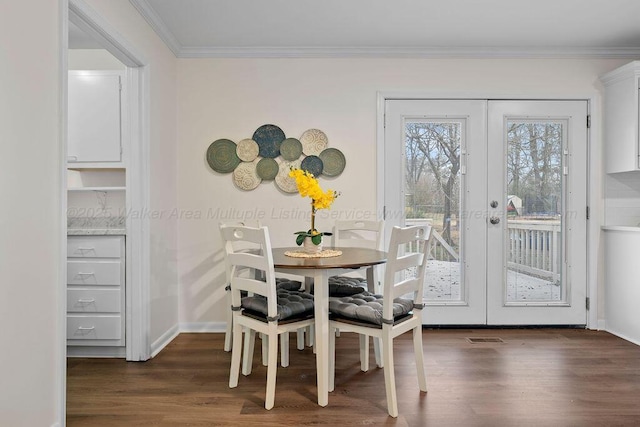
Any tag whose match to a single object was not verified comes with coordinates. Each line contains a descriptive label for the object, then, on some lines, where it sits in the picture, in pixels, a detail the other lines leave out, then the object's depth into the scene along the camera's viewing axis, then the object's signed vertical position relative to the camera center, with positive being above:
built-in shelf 3.00 +0.18
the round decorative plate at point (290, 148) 3.46 +0.55
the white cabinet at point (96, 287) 2.79 -0.51
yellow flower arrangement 2.44 +0.14
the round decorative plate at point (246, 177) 3.47 +0.31
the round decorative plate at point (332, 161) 3.47 +0.45
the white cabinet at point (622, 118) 3.20 +0.78
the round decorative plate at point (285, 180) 3.46 +0.28
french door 3.49 +0.15
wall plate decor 3.46 +0.48
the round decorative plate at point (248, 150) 3.47 +0.54
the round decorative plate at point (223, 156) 3.47 +0.49
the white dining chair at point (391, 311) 2.03 -0.52
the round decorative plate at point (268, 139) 3.47 +0.63
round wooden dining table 2.11 -0.40
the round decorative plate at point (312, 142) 3.48 +0.61
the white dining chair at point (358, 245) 2.63 -0.25
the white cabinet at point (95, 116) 2.95 +0.71
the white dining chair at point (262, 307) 2.09 -0.51
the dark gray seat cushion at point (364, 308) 2.12 -0.51
